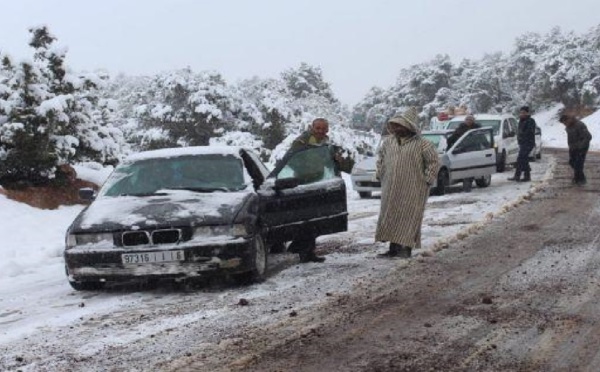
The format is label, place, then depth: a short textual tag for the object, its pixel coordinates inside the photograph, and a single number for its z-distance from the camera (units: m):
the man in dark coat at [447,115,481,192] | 16.09
